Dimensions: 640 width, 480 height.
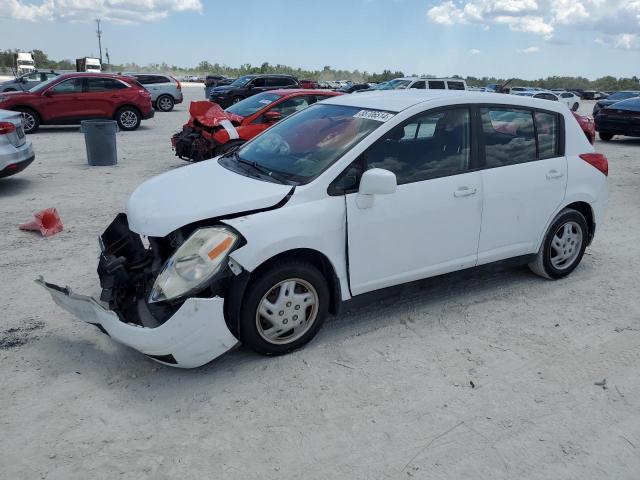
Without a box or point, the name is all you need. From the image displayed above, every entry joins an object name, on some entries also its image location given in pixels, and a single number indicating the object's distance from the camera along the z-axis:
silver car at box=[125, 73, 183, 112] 23.39
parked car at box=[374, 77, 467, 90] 19.83
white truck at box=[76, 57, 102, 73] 50.94
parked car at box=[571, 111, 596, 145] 13.10
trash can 10.56
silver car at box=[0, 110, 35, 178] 7.92
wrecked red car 9.80
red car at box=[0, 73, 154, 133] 15.27
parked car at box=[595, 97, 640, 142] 15.45
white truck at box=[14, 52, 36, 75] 60.28
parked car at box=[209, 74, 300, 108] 23.75
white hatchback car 3.40
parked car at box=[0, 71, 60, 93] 20.56
